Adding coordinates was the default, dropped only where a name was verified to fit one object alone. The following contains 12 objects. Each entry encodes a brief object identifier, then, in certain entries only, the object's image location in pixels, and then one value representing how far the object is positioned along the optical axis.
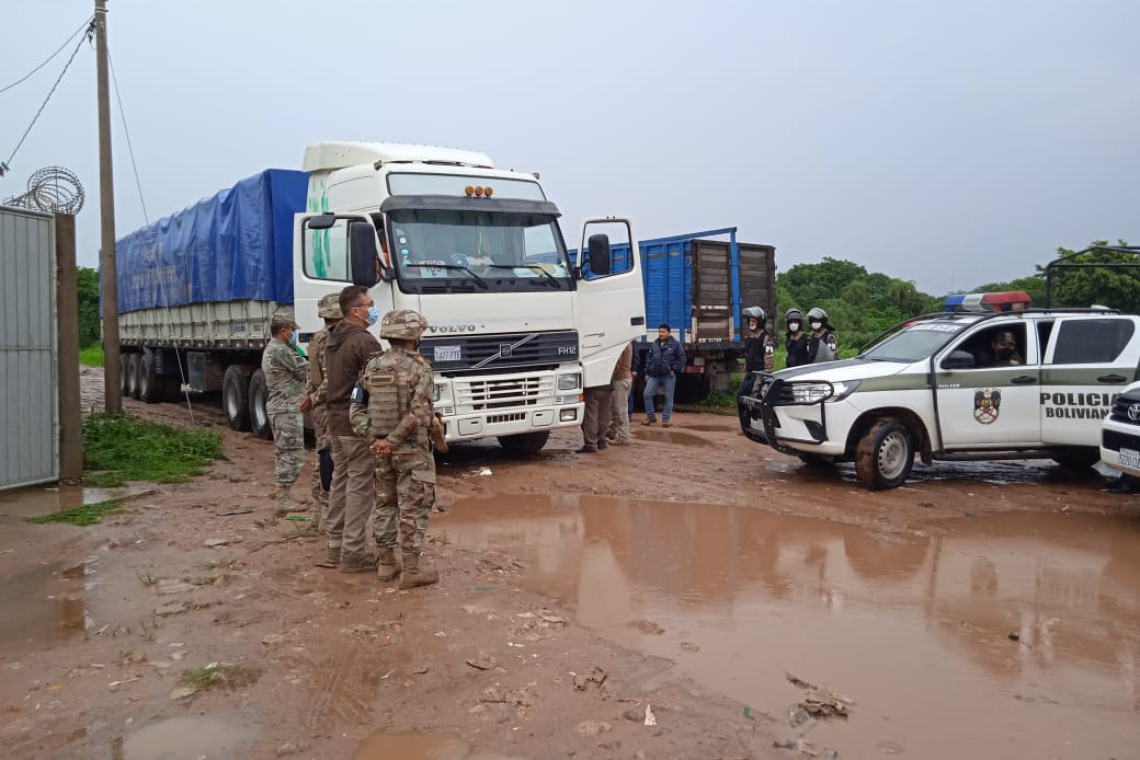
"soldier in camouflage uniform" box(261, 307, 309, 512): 8.37
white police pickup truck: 8.45
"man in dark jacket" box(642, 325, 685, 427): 13.82
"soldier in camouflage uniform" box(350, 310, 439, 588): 5.53
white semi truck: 9.01
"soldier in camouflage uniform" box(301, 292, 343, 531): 6.21
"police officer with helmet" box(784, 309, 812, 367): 10.53
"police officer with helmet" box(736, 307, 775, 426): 11.73
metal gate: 8.41
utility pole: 13.24
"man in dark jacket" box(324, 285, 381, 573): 5.90
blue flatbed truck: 15.65
